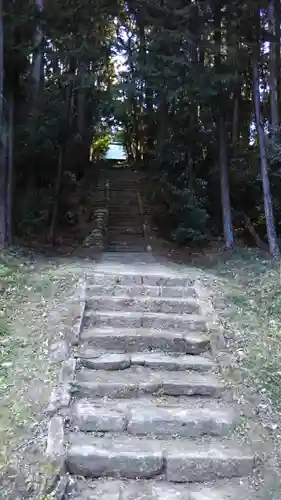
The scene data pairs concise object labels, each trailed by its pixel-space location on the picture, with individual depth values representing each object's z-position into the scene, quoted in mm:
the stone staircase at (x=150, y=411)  3129
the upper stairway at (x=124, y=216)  10359
